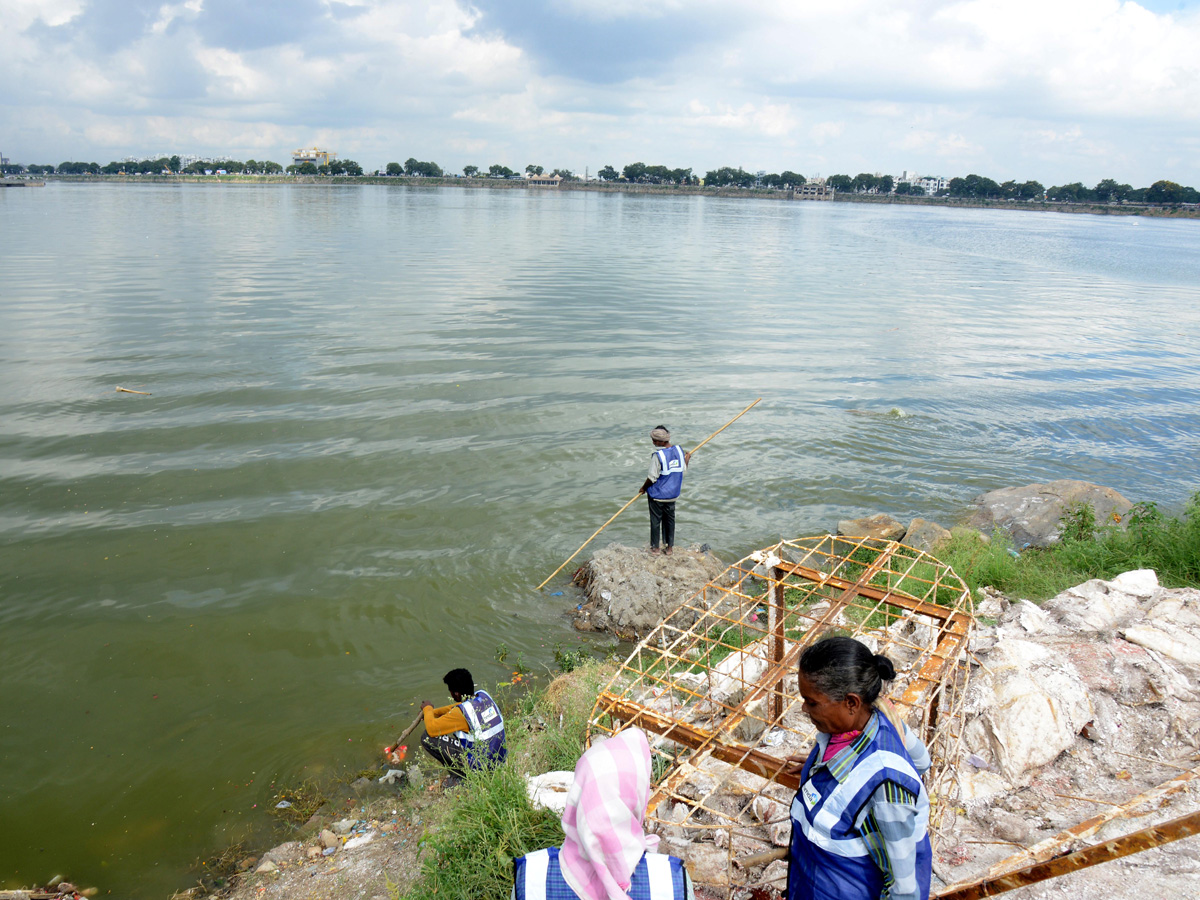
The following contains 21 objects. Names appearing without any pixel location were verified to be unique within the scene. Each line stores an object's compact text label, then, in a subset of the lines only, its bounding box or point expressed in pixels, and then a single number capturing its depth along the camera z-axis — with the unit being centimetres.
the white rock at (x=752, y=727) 536
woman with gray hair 246
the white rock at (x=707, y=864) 379
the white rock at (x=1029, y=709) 453
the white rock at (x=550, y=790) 425
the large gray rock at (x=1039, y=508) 1071
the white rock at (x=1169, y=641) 542
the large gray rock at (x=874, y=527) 1052
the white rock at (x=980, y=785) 431
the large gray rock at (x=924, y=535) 986
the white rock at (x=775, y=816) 402
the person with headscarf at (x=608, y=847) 268
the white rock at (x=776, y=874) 376
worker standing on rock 898
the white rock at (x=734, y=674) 577
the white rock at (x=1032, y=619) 612
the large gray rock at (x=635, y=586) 856
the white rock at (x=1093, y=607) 616
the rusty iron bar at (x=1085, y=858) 302
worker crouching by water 548
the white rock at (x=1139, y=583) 673
